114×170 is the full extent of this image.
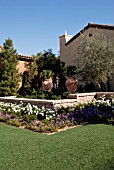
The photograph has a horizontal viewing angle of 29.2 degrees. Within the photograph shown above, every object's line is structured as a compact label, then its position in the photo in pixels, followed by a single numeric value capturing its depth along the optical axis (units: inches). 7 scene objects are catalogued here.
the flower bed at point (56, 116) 286.7
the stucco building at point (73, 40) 613.6
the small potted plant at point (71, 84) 486.3
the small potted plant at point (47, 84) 528.4
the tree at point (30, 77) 632.9
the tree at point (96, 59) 526.1
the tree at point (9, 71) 585.6
